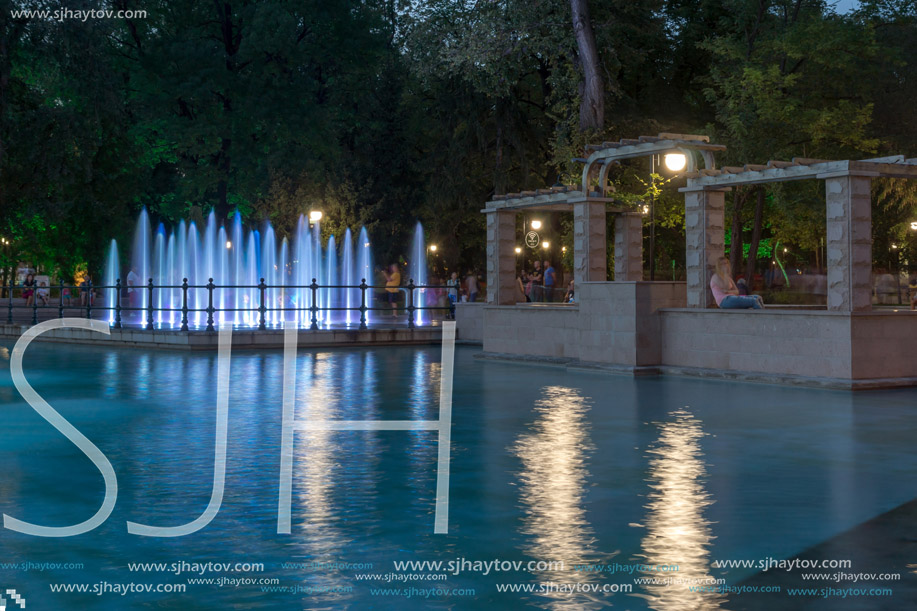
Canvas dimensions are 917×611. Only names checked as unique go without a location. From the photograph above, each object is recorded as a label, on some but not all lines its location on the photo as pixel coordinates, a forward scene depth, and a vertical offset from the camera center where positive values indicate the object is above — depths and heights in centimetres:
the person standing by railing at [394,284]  3856 +28
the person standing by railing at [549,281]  3338 +32
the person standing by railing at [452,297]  3298 -15
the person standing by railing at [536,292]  3291 +0
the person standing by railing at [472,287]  3731 +16
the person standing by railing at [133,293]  3944 -4
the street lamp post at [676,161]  2008 +228
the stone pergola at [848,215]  1655 +112
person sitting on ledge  1848 -2
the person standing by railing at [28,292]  4882 +0
